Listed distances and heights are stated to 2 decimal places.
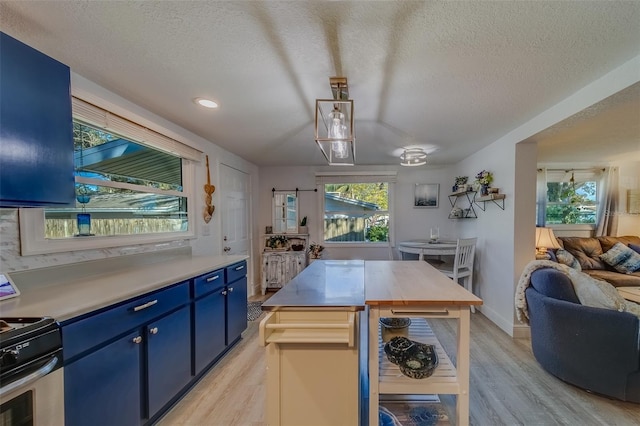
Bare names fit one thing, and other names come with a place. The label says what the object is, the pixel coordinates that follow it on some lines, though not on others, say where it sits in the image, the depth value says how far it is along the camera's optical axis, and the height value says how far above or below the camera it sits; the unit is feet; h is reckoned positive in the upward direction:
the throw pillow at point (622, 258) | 11.45 -2.43
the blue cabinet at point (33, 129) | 3.66 +1.20
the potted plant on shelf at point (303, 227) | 15.25 -1.26
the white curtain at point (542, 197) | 13.71 +0.41
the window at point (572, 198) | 13.84 +0.35
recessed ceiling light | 6.69 +2.72
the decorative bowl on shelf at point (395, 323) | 5.81 -2.68
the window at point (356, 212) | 15.48 -0.39
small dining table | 11.66 -1.96
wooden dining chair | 10.78 -2.47
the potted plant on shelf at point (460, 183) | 13.00 +1.12
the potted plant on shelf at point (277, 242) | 14.74 -2.07
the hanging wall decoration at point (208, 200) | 9.95 +0.23
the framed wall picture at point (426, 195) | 15.12 +0.60
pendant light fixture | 4.91 +1.73
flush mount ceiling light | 8.96 +1.70
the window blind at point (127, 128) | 5.60 +1.98
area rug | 10.92 -4.70
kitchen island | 4.25 -2.55
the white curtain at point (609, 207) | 13.48 -0.13
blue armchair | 5.63 -3.16
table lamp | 11.16 -1.57
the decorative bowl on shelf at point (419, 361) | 4.55 -2.85
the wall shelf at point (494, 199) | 9.78 +0.23
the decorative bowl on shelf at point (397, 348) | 4.97 -2.83
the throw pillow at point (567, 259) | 11.25 -2.36
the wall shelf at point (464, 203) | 12.61 +0.12
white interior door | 11.36 -0.18
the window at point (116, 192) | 5.28 +0.39
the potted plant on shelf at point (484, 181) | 10.63 +1.02
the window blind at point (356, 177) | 15.11 +1.67
